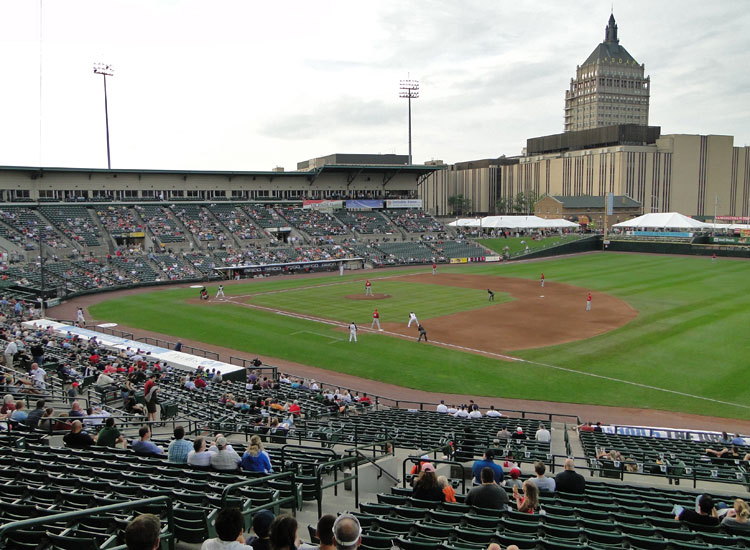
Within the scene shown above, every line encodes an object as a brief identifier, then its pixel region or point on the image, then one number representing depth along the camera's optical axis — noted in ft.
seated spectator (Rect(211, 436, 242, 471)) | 28.63
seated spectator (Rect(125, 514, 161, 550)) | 13.19
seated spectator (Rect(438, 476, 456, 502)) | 26.53
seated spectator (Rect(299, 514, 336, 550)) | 15.37
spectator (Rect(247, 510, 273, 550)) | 16.42
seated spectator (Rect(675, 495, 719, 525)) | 24.70
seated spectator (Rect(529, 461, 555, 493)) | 29.71
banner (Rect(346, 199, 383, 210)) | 310.45
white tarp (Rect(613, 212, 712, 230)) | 281.54
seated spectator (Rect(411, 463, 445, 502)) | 26.13
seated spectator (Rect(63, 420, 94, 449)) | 32.99
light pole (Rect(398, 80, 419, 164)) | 299.38
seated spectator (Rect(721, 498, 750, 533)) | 24.09
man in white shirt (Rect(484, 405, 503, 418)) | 66.25
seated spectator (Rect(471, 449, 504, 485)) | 29.84
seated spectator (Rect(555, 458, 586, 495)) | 30.22
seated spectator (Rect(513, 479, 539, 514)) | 24.72
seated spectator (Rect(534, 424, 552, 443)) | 51.56
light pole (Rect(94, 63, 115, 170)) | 238.48
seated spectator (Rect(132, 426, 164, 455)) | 32.53
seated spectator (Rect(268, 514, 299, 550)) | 15.12
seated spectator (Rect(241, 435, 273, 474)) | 28.12
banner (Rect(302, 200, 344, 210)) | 298.35
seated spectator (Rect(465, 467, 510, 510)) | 25.41
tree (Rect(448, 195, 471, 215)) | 548.72
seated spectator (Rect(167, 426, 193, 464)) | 30.22
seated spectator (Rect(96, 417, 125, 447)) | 34.63
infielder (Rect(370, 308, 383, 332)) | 118.97
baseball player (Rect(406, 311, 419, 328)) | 120.13
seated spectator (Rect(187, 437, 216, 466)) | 28.86
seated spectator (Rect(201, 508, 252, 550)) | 15.12
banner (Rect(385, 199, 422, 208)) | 322.10
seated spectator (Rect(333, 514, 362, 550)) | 14.65
